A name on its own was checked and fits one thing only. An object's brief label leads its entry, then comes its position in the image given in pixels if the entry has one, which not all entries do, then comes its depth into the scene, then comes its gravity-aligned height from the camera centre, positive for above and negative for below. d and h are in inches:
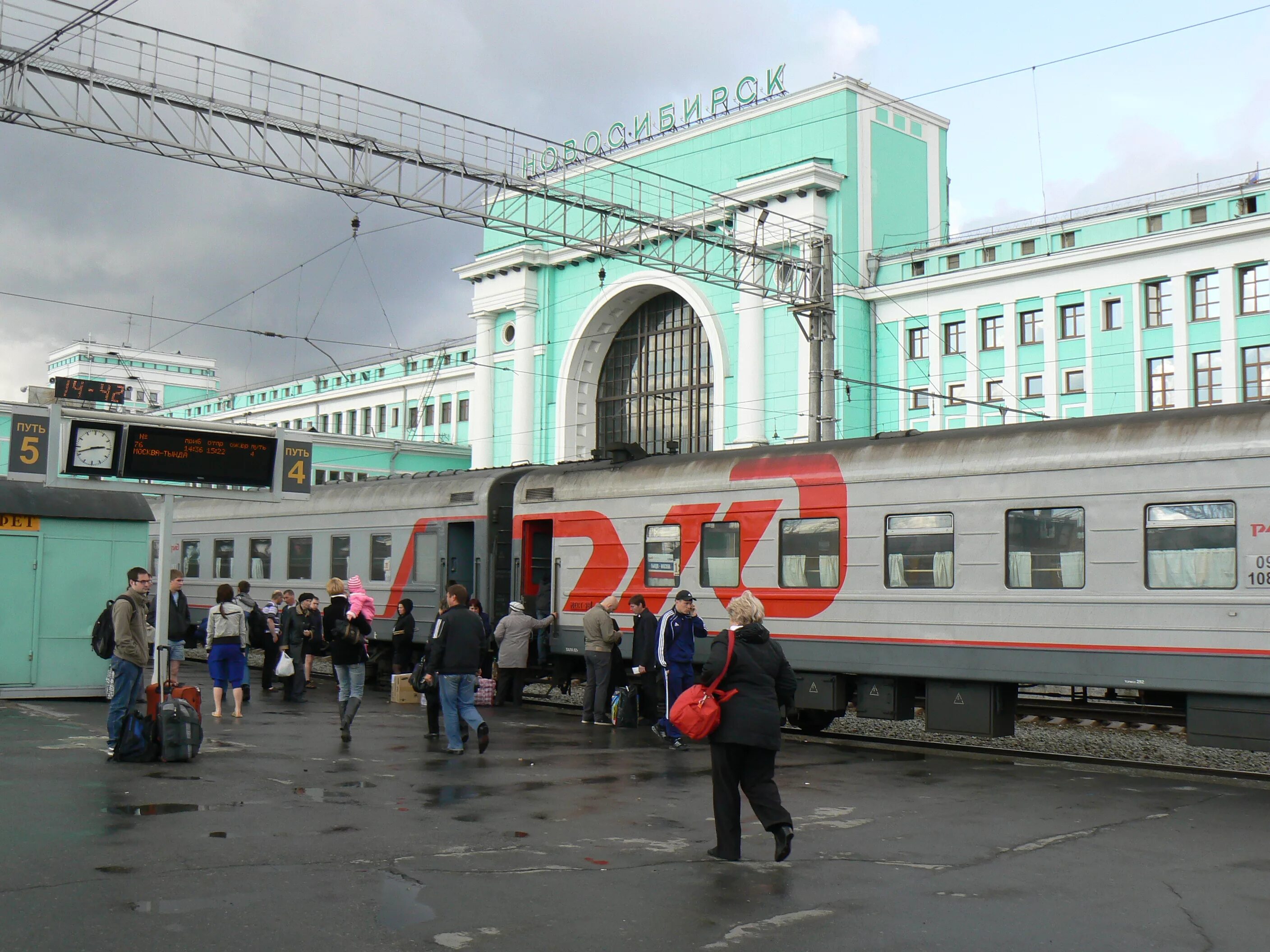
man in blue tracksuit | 577.0 -31.4
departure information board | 557.6 +54.8
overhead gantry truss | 736.3 +282.6
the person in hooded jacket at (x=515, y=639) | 724.7 -33.0
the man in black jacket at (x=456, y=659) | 504.7 -31.3
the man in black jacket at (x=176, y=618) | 621.0 -19.5
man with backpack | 471.8 -24.3
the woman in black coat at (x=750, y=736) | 315.6 -38.1
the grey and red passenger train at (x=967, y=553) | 471.2 +14.0
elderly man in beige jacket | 641.0 -37.1
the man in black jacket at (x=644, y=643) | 616.4 -29.7
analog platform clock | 538.9 +54.4
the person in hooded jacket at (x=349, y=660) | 548.1 -35.1
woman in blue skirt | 596.4 -31.3
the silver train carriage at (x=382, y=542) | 812.6 +27.0
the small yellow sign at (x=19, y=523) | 650.2 +27.5
